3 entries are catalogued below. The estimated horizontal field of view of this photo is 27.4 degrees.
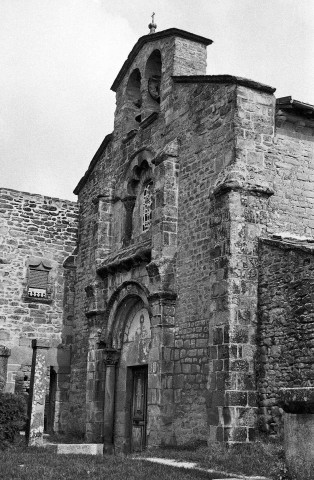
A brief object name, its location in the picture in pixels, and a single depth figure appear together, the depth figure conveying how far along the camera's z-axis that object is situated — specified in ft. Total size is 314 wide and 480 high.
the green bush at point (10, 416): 36.91
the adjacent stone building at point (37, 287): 56.24
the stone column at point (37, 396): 38.78
